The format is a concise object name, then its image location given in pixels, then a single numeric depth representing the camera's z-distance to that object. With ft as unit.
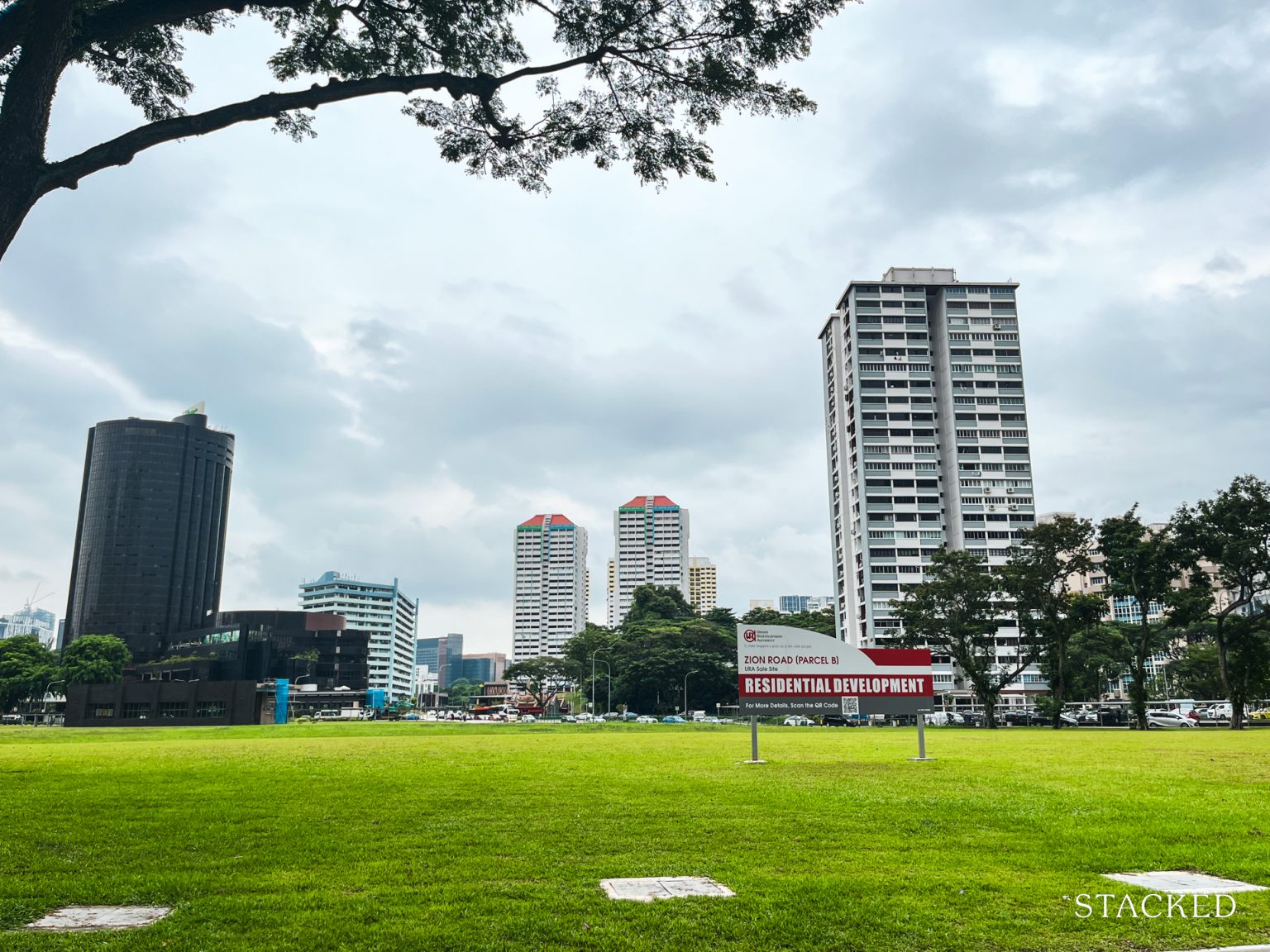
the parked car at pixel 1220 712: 222.28
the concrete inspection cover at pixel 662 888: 22.21
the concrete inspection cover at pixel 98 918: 19.48
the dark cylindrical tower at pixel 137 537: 580.71
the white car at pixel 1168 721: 194.59
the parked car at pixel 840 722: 250.84
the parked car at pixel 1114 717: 208.95
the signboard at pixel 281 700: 276.41
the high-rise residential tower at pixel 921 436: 399.03
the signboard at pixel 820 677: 73.56
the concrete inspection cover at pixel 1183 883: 22.81
